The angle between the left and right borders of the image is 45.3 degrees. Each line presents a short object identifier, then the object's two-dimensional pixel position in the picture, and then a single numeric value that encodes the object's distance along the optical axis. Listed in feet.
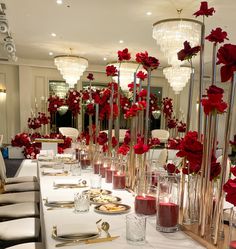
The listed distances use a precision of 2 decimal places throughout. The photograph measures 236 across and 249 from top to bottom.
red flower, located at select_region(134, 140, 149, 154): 5.08
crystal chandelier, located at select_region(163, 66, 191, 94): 19.36
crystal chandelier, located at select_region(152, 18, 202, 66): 12.28
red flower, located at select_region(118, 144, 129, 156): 6.47
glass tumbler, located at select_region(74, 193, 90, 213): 4.61
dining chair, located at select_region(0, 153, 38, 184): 10.97
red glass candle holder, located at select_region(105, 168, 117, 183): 6.71
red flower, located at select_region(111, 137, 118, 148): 7.76
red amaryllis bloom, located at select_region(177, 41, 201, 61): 4.07
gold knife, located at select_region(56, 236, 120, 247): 3.46
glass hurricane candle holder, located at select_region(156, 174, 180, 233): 3.87
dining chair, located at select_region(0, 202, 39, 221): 7.17
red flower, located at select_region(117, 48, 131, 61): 6.37
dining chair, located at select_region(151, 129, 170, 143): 30.24
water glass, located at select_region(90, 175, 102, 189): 6.11
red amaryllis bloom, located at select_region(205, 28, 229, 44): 3.59
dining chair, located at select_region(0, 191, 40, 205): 8.48
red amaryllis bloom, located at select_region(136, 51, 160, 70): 5.29
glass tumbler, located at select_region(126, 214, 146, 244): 3.56
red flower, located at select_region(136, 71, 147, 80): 6.00
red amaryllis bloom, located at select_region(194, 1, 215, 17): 3.77
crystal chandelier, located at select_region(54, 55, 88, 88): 20.44
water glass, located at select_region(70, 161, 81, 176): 7.67
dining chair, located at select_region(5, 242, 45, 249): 5.05
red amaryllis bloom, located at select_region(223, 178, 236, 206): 2.82
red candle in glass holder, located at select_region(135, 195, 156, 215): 4.51
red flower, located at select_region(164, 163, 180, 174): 4.69
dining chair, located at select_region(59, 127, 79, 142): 28.21
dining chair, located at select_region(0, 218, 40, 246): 5.74
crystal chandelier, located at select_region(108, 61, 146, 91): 21.43
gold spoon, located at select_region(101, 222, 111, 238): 3.85
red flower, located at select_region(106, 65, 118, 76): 7.26
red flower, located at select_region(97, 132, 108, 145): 8.07
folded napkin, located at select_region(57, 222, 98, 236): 3.69
